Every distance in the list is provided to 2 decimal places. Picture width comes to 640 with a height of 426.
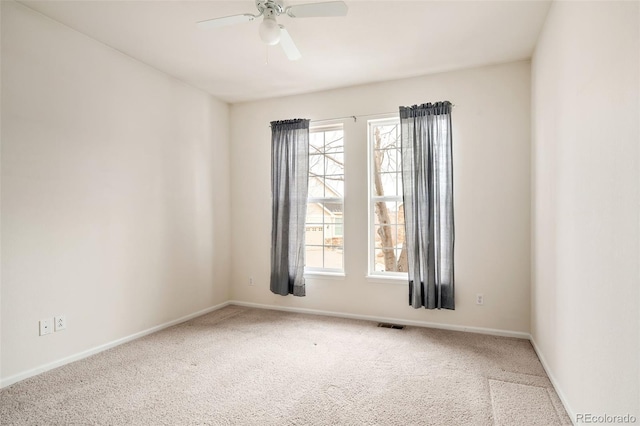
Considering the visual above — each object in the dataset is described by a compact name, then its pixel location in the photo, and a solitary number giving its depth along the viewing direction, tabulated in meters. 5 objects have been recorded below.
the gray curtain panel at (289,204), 3.97
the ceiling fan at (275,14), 1.99
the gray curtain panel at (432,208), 3.34
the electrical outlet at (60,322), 2.56
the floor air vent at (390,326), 3.48
